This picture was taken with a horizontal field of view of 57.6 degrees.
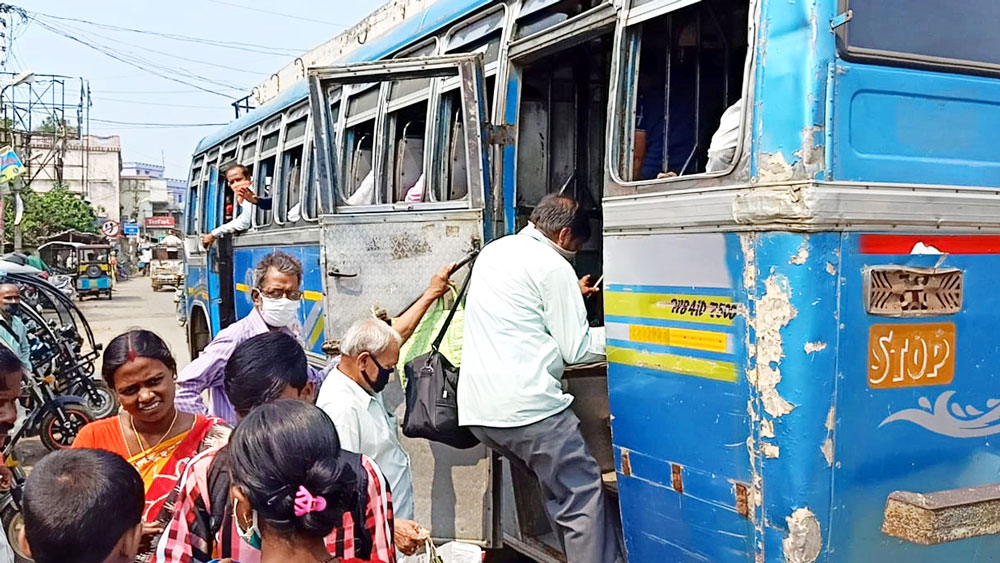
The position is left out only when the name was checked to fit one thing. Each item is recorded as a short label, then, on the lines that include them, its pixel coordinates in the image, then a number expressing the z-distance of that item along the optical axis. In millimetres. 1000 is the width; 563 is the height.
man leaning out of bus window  7090
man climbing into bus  3729
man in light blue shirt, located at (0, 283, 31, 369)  7316
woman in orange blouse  2797
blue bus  2717
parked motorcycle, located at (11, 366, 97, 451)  7777
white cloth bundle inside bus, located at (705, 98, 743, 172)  3004
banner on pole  20281
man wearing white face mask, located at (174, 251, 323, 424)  3547
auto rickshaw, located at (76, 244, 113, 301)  28922
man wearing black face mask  3068
